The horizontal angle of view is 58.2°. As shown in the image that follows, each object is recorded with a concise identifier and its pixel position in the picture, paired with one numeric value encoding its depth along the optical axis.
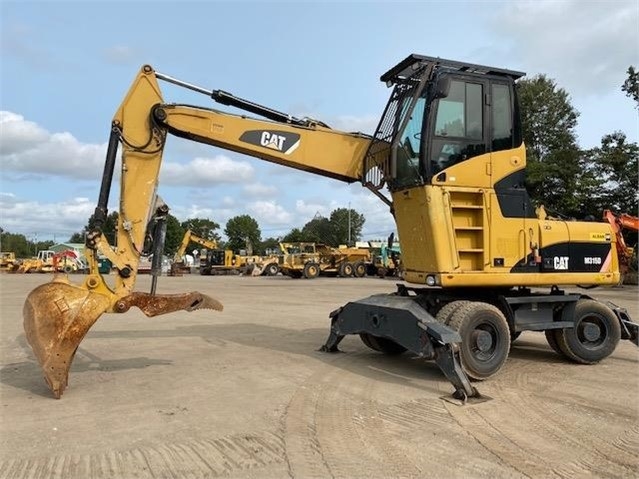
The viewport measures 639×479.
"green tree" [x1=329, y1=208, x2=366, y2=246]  117.37
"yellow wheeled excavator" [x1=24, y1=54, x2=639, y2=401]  7.16
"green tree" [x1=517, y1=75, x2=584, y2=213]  34.41
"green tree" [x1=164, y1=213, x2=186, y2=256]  91.30
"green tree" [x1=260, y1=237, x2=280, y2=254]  127.06
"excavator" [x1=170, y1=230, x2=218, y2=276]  42.88
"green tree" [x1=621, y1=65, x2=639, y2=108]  30.87
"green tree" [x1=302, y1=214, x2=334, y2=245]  116.43
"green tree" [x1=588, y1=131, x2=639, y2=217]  33.12
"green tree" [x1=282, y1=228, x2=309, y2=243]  113.09
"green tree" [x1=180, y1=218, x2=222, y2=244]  123.38
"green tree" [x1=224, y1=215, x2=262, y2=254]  120.35
